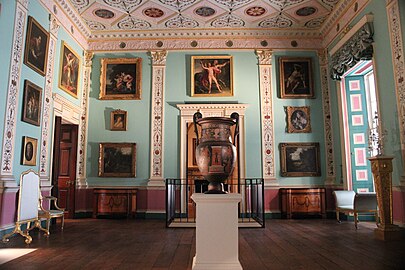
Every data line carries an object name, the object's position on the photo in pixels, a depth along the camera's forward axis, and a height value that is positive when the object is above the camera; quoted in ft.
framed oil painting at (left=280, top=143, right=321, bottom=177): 30.96 +1.41
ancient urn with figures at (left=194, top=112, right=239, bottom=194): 11.57 +0.81
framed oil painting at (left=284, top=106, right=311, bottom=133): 31.63 +5.40
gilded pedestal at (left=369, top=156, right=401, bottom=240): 18.53 -0.95
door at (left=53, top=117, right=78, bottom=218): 30.14 +0.68
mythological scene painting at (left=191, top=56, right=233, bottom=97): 32.27 +9.95
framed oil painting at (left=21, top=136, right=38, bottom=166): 21.59 +1.67
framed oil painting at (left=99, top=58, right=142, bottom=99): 32.37 +9.85
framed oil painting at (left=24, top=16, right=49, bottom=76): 22.18 +9.31
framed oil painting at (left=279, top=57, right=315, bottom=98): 32.17 +9.66
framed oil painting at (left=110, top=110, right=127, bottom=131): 31.94 +5.47
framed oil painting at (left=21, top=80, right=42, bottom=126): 21.80 +5.11
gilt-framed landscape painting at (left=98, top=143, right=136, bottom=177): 31.19 +1.45
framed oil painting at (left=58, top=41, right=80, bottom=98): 27.71 +9.52
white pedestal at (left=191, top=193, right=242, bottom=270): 11.03 -1.98
